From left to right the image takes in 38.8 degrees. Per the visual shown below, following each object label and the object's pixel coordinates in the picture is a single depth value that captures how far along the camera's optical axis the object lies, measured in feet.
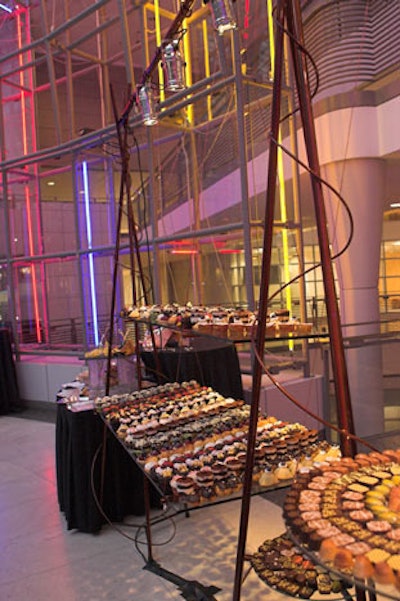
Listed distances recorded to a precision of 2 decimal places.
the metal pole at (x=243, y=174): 14.14
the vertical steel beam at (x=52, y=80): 23.30
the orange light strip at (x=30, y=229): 26.73
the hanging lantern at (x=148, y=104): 9.08
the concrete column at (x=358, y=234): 19.11
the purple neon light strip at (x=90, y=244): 23.35
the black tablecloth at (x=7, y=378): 24.14
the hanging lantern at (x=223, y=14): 6.38
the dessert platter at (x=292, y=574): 6.54
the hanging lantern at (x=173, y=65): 7.79
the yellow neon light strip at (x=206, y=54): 18.58
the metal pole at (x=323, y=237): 5.16
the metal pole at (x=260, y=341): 5.32
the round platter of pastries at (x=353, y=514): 3.51
